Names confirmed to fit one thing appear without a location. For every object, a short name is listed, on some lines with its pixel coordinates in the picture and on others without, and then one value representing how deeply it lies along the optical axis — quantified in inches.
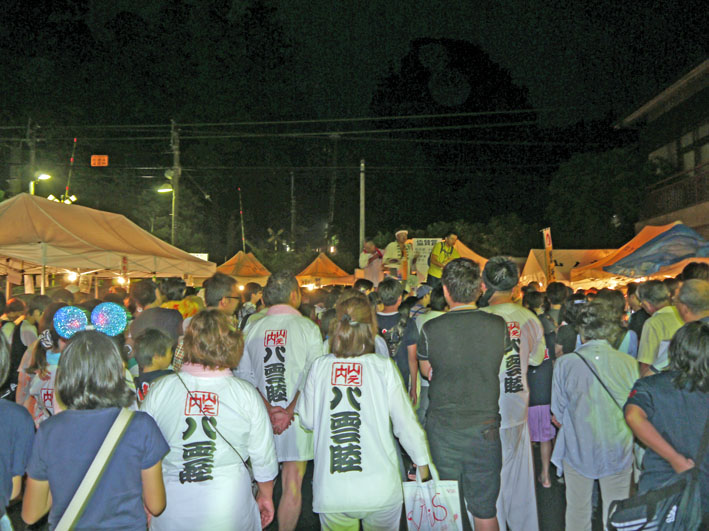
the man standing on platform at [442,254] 352.2
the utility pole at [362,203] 1144.8
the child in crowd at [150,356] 182.5
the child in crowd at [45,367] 196.4
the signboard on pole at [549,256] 537.3
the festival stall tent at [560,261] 713.2
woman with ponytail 150.9
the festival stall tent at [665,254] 382.3
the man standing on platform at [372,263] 446.9
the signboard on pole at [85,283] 520.7
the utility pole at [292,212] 1772.9
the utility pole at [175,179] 991.6
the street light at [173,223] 988.6
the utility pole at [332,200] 1696.2
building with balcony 727.7
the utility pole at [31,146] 916.6
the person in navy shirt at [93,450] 115.2
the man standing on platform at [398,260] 453.7
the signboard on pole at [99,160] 1035.7
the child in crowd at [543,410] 266.2
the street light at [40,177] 871.1
